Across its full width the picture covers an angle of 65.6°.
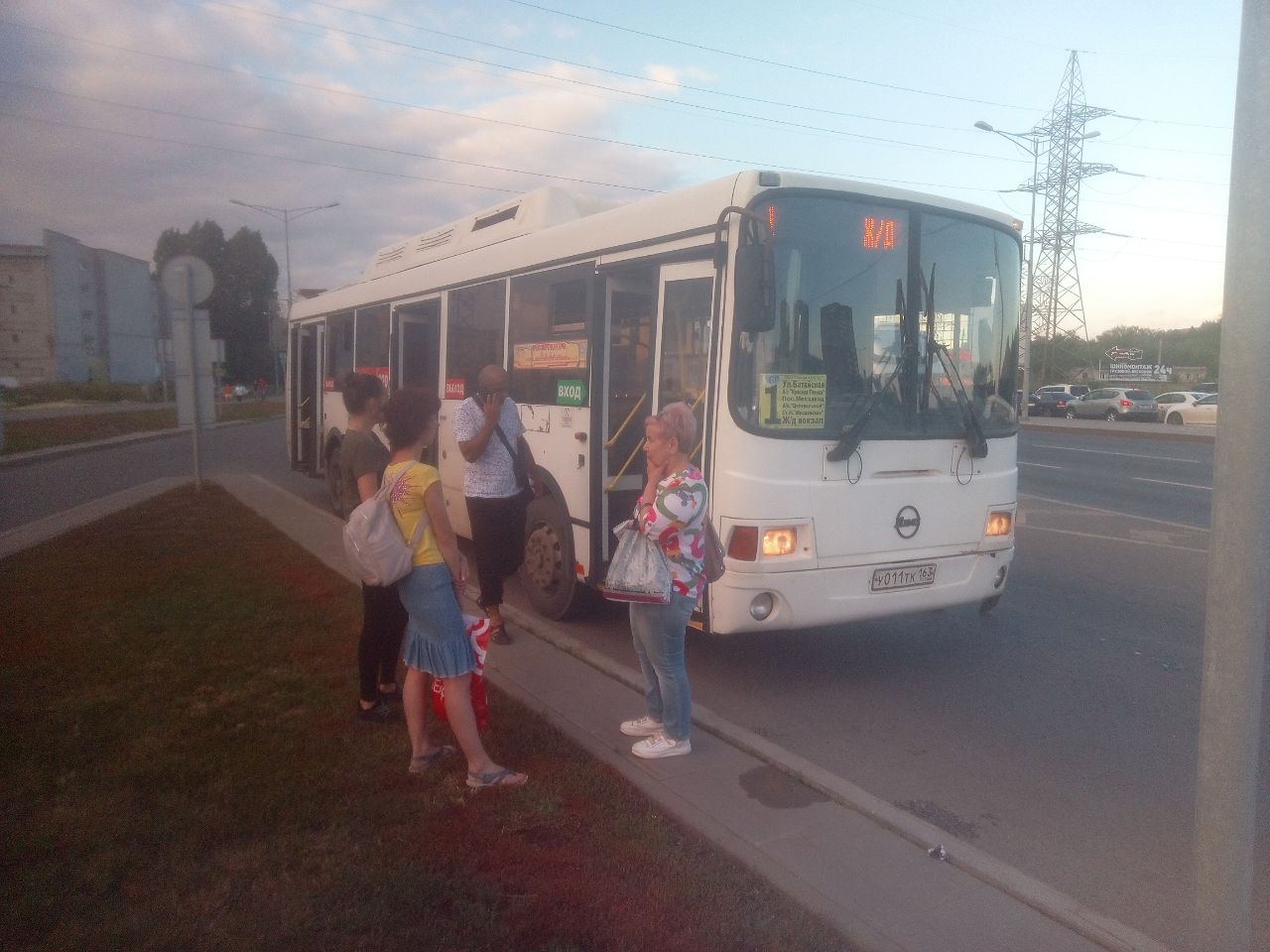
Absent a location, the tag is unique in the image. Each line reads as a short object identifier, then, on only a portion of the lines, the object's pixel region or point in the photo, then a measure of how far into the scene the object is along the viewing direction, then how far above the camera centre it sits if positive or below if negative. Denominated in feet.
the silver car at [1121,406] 145.69 -3.41
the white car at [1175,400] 135.85 -2.44
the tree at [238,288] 257.34 +23.50
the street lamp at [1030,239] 141.49 +22.56
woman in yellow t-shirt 14.57 -3.34
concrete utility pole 8.32 -1.35
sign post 42.45 +1.81
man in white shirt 21.50 -2.30
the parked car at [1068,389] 162.61 -1.17
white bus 18.69 -0.12
